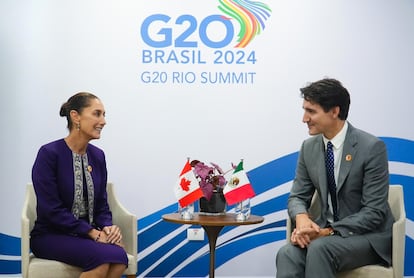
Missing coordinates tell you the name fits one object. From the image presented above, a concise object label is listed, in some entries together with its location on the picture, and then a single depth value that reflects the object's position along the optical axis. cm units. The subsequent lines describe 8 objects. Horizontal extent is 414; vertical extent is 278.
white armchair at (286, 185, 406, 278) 331
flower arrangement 382
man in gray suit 325
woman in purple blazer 352
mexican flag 379
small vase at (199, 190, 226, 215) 389
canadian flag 380
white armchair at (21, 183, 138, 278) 351
